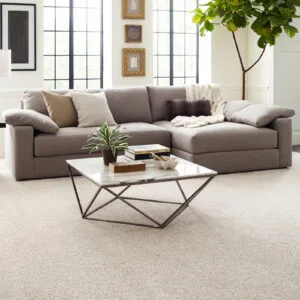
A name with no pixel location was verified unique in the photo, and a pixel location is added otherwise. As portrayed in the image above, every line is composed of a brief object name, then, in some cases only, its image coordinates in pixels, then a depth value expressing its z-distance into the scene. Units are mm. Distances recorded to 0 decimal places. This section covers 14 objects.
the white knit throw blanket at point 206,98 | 5974
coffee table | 3602
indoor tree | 6879
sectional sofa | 5172
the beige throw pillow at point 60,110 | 5633
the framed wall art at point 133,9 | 7242
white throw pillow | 5676
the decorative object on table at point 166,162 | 3879
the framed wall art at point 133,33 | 7297
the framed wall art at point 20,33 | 6707
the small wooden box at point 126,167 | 3795
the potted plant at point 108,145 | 3973
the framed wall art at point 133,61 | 7320
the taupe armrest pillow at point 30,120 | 5117
